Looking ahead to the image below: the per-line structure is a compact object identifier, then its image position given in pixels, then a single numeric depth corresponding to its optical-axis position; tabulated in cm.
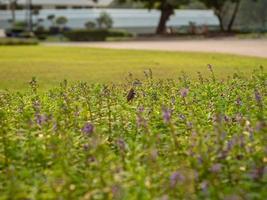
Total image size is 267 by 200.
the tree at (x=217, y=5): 6463
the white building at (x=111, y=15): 8248
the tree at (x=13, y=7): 7473
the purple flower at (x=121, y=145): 503
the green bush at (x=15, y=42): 4440
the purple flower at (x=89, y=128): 491
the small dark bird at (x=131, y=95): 959
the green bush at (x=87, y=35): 5758
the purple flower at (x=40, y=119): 588
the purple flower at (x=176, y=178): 407
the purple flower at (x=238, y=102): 782
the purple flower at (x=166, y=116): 472
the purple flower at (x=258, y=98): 591
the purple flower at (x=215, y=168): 435
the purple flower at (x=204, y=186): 409
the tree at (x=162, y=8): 6487
